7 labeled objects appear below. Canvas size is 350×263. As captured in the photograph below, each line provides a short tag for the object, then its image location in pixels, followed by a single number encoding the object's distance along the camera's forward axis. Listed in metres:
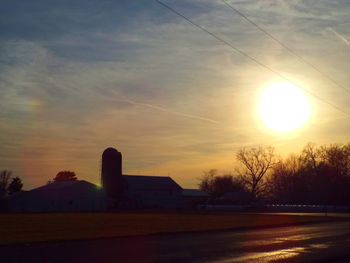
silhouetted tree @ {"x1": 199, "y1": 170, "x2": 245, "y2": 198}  164.02
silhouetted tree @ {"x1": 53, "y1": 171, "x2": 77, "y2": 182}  174.95
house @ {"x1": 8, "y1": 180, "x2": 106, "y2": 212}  108.83
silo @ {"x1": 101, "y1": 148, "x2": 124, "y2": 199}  117.68
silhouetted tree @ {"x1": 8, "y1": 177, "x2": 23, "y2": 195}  159.98
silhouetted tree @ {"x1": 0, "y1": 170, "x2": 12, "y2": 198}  152.55
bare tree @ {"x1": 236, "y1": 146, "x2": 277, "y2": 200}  140.62
